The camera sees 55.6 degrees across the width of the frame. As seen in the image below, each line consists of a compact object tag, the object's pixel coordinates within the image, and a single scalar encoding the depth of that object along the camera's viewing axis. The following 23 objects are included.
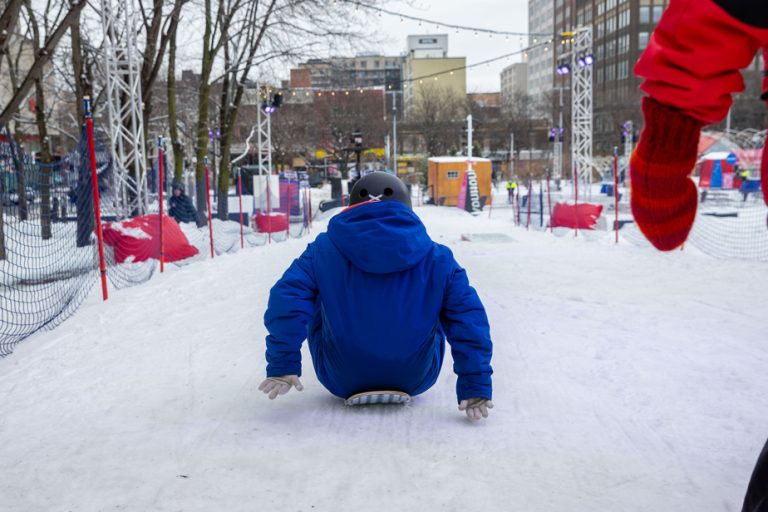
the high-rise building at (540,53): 112.94
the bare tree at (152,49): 16.84
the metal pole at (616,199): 13.16
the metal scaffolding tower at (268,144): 23.42
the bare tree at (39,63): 8.65
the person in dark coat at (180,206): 18.83
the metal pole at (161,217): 10.44
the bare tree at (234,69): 22.05
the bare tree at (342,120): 57.78
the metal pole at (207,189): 13.22
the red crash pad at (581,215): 18.44
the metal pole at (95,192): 8.01
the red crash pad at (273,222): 20.38
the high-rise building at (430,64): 91.89
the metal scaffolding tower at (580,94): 27.77
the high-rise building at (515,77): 128.59
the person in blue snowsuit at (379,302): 3.36
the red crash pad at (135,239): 11.55
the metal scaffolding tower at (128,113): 13.73
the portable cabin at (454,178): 35.56
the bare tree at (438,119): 66.06
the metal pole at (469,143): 34.81
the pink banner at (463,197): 31.17
